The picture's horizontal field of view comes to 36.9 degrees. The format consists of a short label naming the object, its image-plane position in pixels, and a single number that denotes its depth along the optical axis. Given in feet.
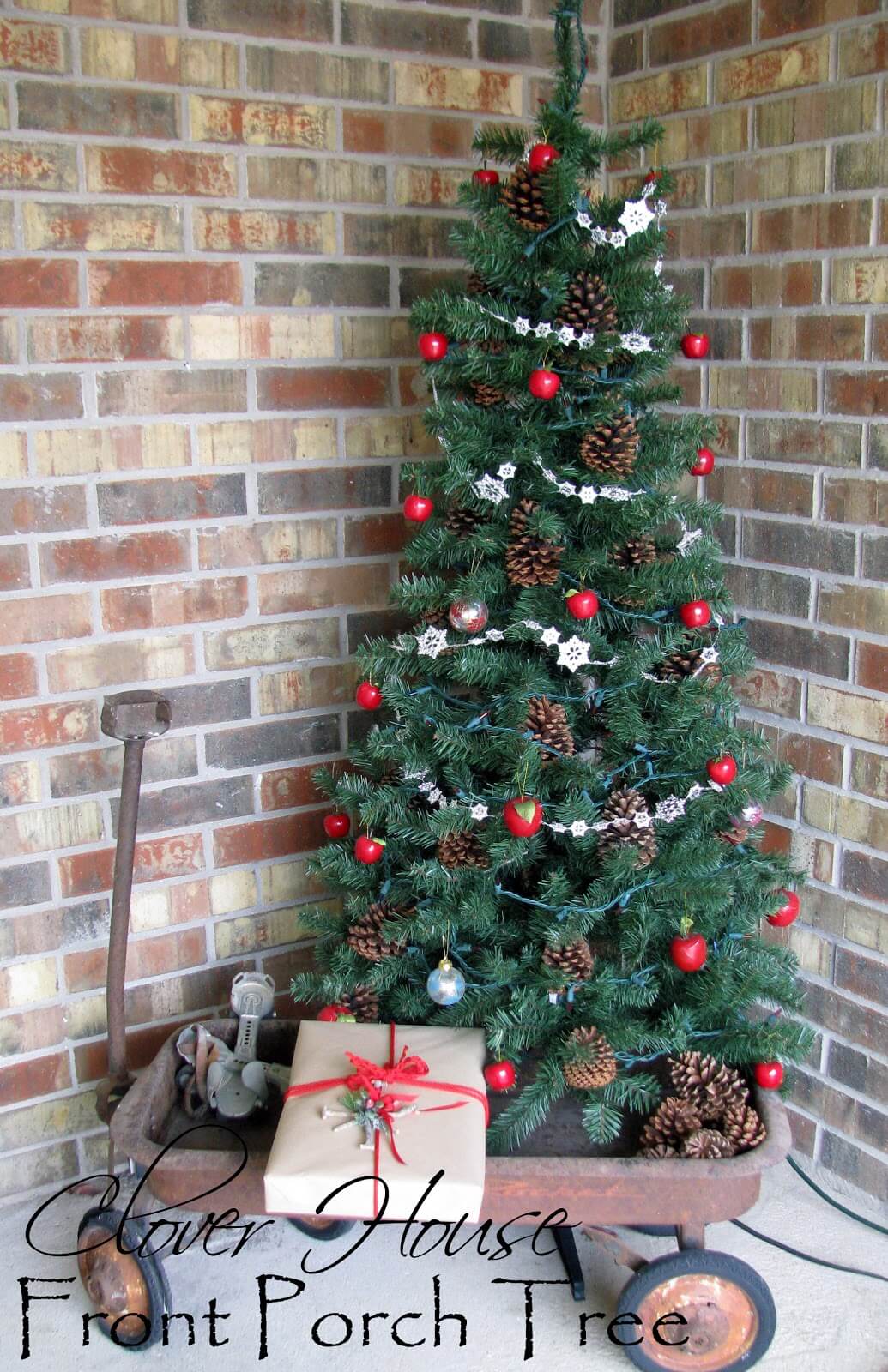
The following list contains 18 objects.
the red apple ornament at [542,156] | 6.17
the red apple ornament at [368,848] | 6.77
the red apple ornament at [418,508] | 6.55
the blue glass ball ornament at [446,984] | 6.48
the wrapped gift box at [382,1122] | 5.56
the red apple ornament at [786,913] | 6.96
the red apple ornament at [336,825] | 7.34
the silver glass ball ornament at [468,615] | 6.34
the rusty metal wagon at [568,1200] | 5.86
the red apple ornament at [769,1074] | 6.44
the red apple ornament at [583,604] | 6.17
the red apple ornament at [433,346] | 6.45
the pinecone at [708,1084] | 6.26
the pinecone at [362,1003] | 6.80
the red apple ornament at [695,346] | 6.81
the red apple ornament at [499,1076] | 6.30
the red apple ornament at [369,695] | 6.70
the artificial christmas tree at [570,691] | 6.32
